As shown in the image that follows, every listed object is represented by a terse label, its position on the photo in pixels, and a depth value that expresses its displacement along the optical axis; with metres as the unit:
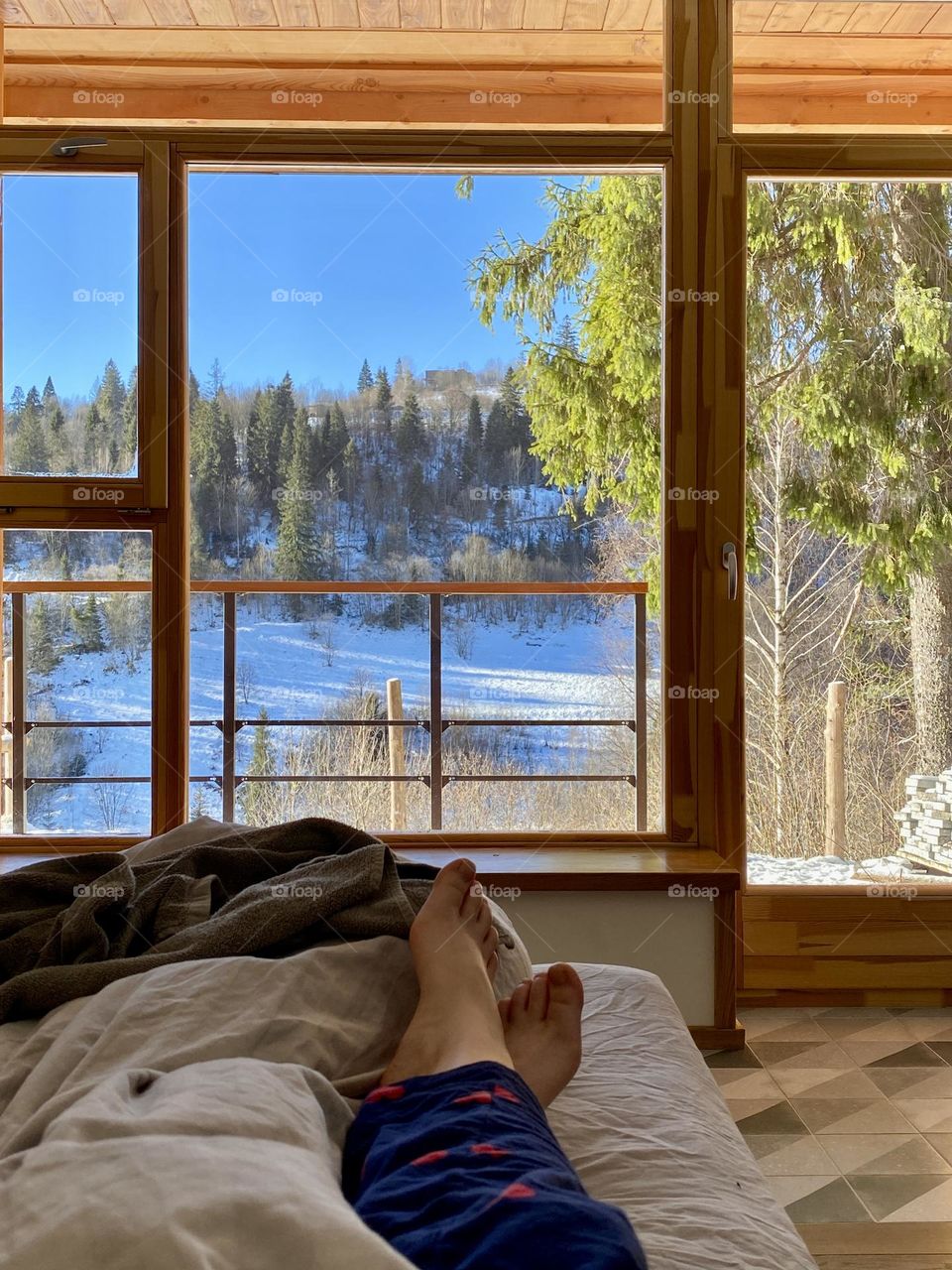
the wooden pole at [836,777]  2.98
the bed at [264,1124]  0.67
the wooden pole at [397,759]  2.96
